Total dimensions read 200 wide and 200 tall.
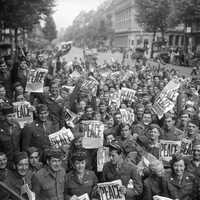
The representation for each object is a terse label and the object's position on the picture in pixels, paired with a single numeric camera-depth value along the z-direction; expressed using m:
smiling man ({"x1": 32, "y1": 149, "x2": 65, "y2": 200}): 3.39
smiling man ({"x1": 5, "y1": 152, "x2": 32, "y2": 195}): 3.43
